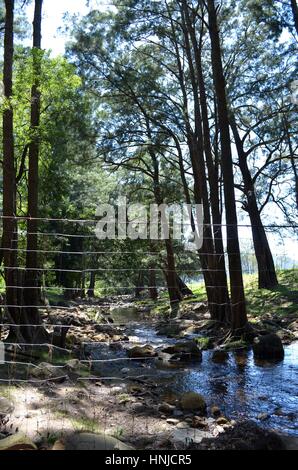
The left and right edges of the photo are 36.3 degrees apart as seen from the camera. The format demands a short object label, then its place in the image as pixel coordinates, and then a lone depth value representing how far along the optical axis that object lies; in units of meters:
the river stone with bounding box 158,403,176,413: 5.09
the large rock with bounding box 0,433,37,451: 3.25
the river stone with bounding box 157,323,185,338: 12.23
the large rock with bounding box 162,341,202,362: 8.46
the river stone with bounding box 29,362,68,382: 5.80
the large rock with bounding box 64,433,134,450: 3.41
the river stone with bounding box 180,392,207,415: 5.22
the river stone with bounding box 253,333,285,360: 8.15
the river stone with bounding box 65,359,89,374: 6.59
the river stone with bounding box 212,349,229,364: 8.23
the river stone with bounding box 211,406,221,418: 5.07
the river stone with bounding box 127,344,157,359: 8.80
